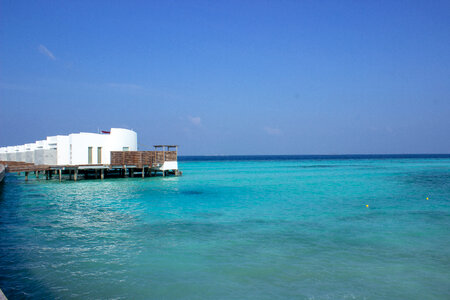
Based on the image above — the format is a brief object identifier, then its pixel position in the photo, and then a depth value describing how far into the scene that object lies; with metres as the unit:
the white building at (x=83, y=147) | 35.41
